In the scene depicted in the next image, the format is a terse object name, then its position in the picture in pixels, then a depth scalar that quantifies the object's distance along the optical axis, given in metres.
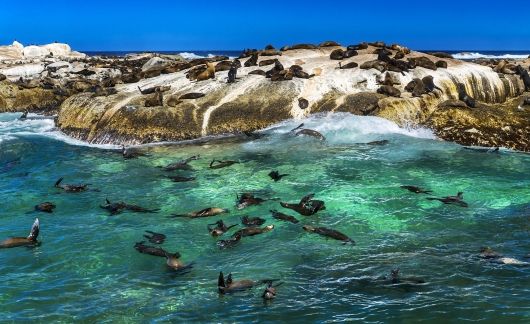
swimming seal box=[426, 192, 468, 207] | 10.66
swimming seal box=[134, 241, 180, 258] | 8.44
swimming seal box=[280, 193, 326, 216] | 10.37
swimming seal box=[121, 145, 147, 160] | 15.47
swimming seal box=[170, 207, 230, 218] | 10.40
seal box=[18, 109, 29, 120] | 24.83
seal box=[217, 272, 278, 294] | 7.11
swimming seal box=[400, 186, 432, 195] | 11.45
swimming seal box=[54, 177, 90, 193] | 12.31
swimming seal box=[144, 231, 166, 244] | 9.04
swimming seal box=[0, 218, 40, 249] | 9.03
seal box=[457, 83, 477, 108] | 17.56
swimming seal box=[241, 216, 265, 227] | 9.73
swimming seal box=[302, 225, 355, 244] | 9.00
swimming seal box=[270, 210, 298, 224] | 9.98
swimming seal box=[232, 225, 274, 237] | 9.27
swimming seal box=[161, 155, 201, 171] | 13.91
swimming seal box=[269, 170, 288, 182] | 12.65
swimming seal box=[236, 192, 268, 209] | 10.84
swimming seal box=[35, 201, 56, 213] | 10.97
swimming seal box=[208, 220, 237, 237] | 9.33
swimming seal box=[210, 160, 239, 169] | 14.00
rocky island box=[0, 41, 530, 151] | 17.42
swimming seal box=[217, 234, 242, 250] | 8.85
